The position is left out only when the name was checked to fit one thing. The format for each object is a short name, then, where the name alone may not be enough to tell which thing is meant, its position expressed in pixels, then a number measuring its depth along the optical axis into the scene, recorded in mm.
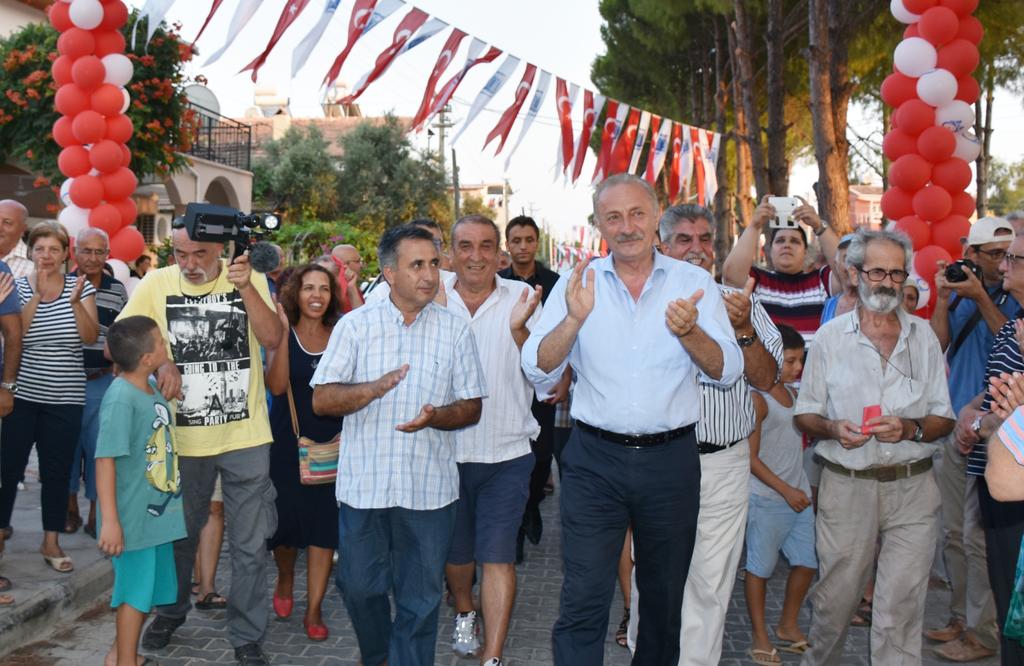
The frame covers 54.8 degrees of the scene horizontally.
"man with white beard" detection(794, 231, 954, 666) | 4199
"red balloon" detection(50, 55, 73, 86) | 9648
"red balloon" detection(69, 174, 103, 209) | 9609
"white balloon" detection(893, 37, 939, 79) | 9062
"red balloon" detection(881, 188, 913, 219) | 9266
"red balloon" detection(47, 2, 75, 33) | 9656
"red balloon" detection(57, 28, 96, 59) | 9547
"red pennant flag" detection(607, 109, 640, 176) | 12906
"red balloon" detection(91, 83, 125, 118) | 9680
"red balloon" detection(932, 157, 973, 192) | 9172
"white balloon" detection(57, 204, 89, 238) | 9508
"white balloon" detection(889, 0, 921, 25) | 9195
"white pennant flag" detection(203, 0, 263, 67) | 7609
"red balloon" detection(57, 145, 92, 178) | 9664
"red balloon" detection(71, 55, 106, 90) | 9523
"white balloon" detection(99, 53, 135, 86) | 9703
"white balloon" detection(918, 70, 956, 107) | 9023
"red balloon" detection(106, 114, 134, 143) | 9820
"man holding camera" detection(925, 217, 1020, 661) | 4977
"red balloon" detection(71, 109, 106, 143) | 9586
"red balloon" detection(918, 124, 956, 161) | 9094
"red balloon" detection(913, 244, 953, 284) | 8656
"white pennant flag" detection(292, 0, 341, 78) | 7965
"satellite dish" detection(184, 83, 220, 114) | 25984
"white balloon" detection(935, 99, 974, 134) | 9109
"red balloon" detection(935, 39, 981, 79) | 9062
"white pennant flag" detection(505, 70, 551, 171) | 10328
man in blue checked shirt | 3904
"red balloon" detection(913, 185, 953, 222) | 9047
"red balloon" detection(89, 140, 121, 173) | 9695
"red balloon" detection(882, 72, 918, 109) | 9328
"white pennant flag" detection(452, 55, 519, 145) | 9406
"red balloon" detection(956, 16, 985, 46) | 9141
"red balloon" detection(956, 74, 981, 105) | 9312
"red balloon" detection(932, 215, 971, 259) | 9039
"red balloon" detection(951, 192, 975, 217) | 9234
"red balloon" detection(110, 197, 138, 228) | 9891
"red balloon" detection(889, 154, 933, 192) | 9148
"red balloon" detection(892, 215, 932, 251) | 9109
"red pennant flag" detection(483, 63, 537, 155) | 10156
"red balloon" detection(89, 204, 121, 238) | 9594
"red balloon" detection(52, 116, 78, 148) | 9719
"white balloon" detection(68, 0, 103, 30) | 9422
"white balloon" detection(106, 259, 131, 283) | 9406
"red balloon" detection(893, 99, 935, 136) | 9172
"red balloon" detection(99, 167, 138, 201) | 9828
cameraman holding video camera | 4648
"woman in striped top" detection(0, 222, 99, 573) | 5797
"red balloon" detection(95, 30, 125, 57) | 9742
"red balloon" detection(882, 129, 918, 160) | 9336
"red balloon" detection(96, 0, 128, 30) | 9719
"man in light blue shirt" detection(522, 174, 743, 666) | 3721
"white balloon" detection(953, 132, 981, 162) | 9289
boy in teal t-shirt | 4203
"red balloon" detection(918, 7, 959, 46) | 8992
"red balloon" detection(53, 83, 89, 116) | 9656
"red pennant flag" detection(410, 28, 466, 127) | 9117
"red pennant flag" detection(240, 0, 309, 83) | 7902
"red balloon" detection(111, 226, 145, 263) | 9633
